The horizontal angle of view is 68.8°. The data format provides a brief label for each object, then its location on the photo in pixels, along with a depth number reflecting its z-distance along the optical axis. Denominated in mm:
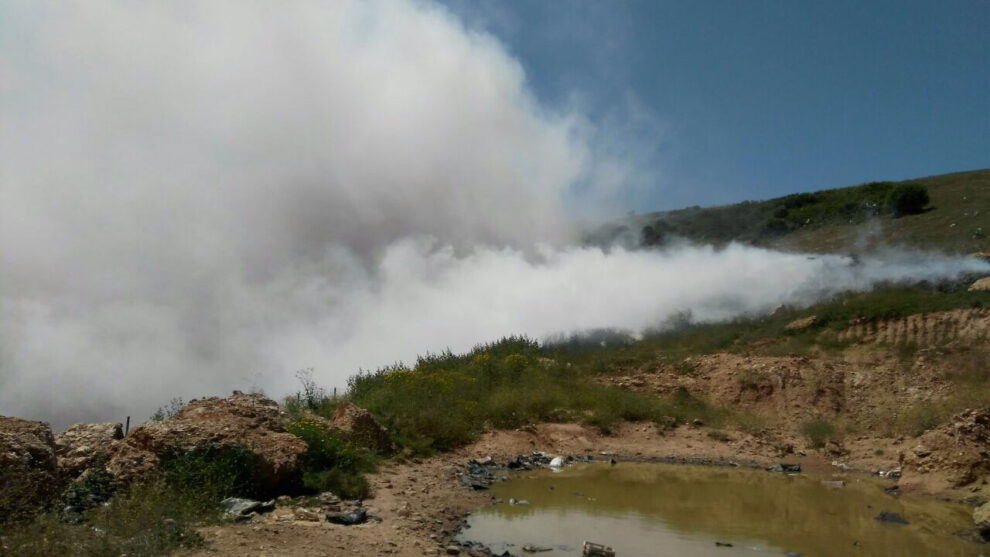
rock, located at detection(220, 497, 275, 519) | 10055
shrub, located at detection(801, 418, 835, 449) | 21406
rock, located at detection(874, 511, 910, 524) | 13052
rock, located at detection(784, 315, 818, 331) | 28359
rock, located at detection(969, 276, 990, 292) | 26297
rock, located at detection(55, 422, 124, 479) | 10672
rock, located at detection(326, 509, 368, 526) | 10398
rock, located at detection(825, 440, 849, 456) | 20844
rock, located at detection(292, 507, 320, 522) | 10359
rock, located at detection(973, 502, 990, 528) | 11742
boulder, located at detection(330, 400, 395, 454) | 16531
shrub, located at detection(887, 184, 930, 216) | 45019
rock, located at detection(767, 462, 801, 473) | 19125
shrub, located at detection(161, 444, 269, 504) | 10414
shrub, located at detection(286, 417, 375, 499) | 12562
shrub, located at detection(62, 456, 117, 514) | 9641
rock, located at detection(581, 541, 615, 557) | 9375
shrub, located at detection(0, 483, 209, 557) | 6630
